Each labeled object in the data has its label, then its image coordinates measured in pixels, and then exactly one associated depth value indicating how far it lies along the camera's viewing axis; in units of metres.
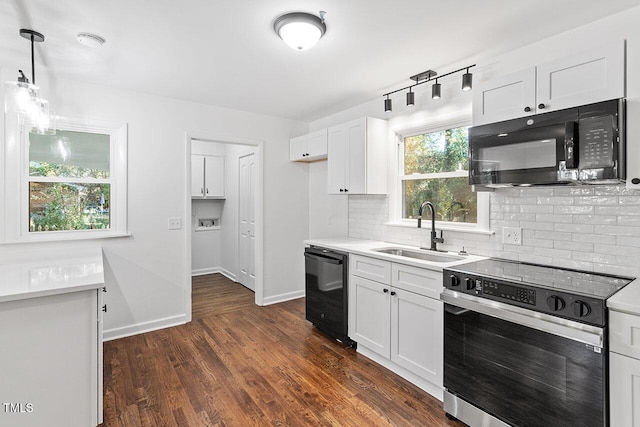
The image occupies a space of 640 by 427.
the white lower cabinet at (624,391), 1.40
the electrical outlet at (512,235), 2.37
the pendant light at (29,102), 2.12
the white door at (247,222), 4.86
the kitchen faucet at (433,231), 2.83
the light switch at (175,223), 3.57
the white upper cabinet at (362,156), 3.25
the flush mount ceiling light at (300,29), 1.93
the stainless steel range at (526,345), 1.50
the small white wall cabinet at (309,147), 3.81
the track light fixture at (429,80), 2.43
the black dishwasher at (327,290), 3.04
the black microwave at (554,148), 1.69
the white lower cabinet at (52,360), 1.61
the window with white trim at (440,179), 2.79
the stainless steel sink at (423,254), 2.65
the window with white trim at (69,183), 2.84
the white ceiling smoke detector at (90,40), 2.16
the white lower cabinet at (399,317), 2.25
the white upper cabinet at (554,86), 1.71
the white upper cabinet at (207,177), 5.56
